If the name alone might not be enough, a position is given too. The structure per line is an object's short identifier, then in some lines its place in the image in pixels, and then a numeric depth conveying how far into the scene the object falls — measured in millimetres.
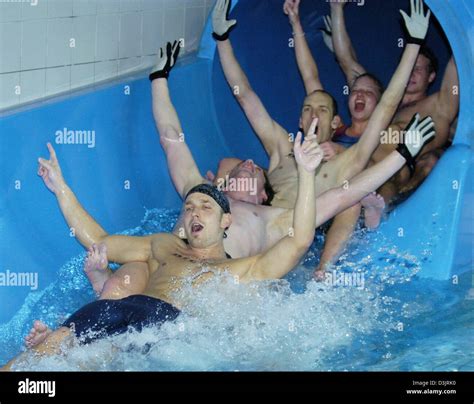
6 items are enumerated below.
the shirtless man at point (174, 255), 2342
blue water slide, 2816
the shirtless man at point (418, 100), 3203
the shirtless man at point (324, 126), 2994
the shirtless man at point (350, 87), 3391
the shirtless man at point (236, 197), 2670
